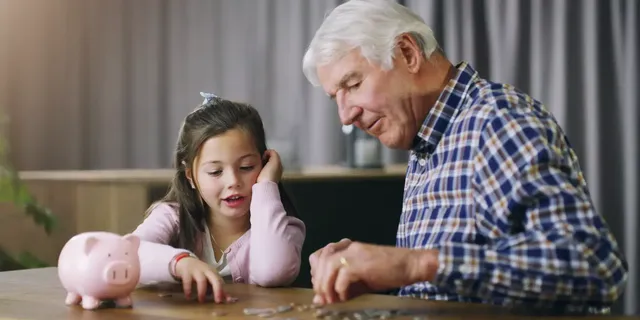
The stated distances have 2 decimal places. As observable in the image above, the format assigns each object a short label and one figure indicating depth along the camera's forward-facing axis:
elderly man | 1.05
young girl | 1.61
